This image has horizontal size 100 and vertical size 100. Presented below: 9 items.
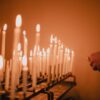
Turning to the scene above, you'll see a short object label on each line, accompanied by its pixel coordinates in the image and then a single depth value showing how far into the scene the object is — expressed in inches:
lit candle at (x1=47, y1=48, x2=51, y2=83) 49.6
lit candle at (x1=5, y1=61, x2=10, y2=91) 33.9
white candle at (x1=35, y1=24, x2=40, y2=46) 38.7
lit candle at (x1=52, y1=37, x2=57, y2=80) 55.3
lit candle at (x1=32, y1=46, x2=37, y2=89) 38.3
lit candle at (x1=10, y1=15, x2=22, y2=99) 26.3
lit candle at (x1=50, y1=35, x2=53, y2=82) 53.4
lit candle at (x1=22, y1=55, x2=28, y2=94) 31.2
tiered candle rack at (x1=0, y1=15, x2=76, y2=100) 27.3
